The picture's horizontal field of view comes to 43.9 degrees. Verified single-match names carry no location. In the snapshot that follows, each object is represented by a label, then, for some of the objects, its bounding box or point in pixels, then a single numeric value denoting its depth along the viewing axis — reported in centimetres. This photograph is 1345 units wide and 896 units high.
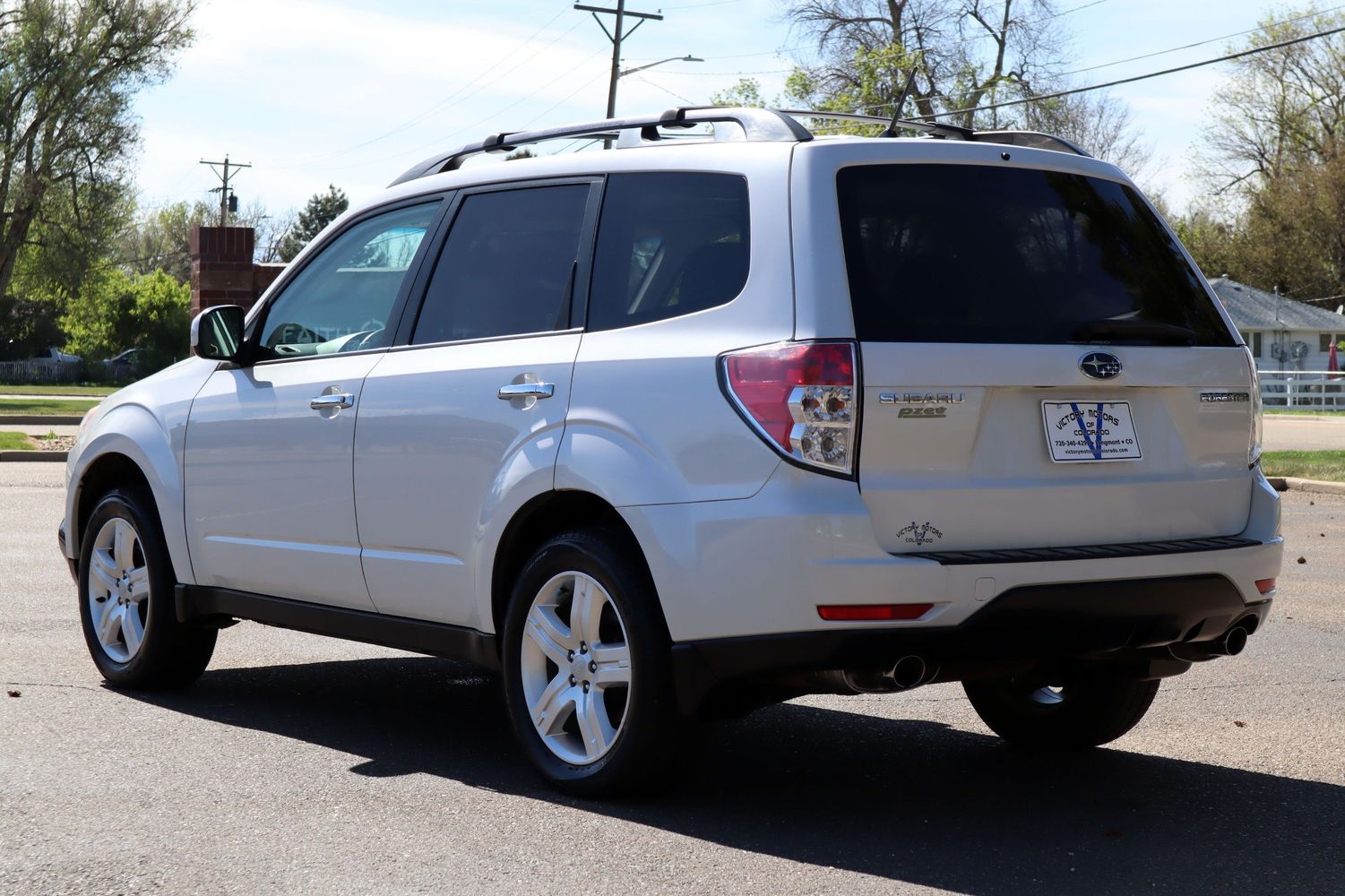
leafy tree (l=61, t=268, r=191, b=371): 6906
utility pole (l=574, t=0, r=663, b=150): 4244
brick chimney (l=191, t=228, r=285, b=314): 1891
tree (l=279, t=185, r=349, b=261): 12125
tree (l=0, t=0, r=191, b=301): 4303
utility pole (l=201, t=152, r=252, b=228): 8306
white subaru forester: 445
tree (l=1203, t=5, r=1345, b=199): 6856
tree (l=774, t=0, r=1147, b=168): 5156
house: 6569
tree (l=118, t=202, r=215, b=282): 10894
